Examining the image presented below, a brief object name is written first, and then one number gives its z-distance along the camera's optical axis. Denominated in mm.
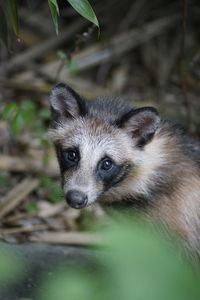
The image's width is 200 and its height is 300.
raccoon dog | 9008
